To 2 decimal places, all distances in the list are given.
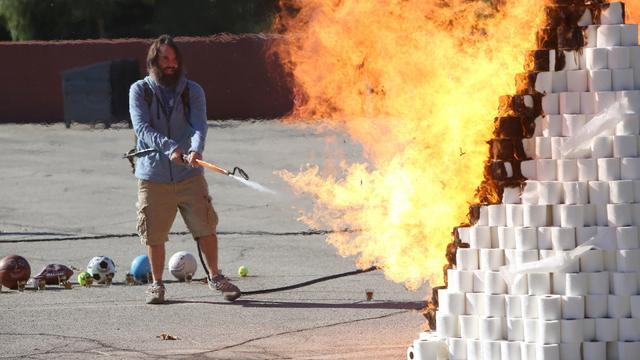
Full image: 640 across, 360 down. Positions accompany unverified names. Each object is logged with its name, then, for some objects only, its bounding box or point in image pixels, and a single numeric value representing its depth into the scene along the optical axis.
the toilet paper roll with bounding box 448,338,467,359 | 14.96
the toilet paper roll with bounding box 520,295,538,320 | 14.34
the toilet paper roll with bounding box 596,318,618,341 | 14.23
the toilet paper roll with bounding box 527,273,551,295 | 14.37
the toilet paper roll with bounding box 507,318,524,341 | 14.45
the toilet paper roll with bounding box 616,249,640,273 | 14.24
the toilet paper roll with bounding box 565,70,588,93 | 14.59
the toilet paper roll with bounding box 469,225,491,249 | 14.87
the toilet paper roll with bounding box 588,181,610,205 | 14.33
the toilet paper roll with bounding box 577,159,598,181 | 14.41
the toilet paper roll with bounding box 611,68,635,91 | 14.52
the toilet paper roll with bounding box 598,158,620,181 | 14.34
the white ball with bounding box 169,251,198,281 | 23.58
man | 21.20
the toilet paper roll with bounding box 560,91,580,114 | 14.55
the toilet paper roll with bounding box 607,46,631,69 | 14.55
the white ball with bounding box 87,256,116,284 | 23.67
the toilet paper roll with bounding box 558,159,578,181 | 14.45
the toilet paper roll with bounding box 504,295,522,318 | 14.46
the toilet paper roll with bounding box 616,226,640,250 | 14.25
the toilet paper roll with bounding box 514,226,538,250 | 14.46
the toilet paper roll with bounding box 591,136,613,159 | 14.39
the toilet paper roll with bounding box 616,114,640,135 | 14.35
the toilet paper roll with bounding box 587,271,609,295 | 14.26
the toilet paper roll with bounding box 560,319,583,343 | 14.17
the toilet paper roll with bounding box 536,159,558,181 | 14.57
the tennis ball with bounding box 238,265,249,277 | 24.31
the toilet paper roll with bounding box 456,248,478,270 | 14.93
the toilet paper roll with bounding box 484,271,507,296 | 14.61
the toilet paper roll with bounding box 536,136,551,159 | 14.63
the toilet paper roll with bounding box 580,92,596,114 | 14.47
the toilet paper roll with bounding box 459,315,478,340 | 14.86
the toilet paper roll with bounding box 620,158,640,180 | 14.30
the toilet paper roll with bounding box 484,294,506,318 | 14.59
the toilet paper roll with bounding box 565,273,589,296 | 14.22
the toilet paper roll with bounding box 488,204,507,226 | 14.75
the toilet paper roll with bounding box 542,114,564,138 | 14.60
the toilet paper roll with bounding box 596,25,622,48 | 14.62
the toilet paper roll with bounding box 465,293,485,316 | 14.81
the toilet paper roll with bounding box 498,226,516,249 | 14.62
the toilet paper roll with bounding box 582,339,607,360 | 14.20
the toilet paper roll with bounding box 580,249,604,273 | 14.26
